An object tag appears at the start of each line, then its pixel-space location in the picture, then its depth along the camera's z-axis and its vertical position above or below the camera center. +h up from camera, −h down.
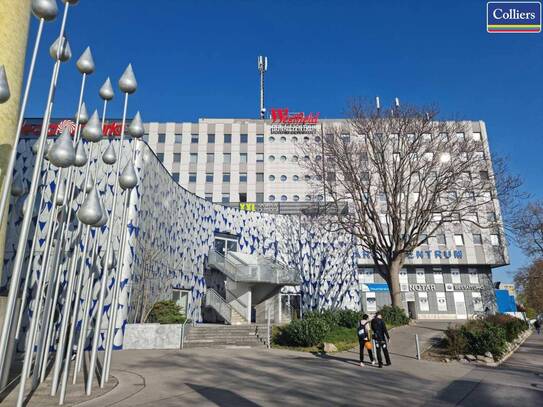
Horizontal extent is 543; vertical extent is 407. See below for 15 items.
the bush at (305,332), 14.39 -1.13
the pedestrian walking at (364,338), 10.69 -1.03
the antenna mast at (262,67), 64.01 +41.62
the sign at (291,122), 51.69 +25.27
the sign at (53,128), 38.63 +18.84
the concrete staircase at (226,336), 15.13 -1.42
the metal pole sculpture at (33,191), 4.58 +1.57
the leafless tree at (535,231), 31.67 +6.14
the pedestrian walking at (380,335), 10.47 -0.92
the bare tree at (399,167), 19.89 +7.67
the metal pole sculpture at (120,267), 6.91 +0.68
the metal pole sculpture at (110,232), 6.27 +1.15
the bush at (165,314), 15.66 -0.43
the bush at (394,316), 20.66 -0.74
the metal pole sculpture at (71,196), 6.26 +2.13
